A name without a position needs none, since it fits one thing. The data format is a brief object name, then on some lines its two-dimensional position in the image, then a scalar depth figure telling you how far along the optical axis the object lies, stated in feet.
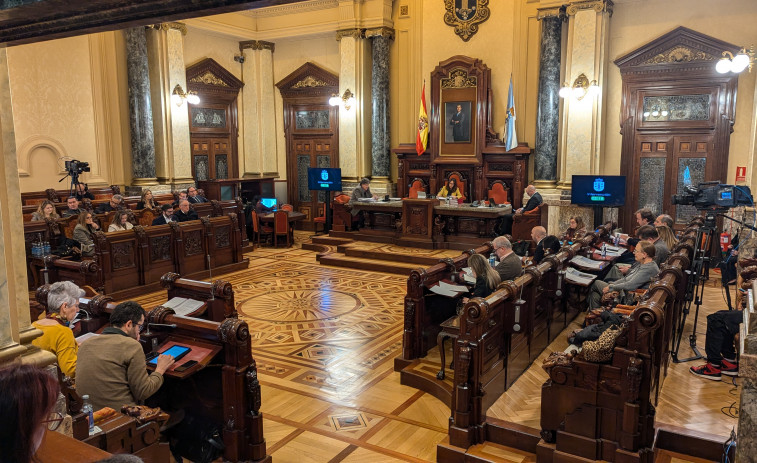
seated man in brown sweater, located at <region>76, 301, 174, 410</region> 11.69
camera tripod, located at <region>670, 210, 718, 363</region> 18.90
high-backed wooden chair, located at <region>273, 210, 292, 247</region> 40.86
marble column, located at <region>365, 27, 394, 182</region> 43.86
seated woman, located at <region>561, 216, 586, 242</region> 27.78
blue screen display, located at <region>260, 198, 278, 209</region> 44.50
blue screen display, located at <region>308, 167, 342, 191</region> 43.06
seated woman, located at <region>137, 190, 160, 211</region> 34.76
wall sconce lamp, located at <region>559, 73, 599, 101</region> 35.63
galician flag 39.06
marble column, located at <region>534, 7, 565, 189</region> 37.17
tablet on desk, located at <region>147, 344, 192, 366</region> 13.50
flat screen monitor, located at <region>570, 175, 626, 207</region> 33.91
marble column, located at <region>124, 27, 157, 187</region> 39.50
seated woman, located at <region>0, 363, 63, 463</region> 5.44
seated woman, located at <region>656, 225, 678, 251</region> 24.22
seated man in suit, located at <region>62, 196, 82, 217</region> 30.35
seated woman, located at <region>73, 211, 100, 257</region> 27.91
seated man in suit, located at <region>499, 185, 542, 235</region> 35.42
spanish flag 42.70
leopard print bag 12.86
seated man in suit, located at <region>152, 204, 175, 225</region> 31.24
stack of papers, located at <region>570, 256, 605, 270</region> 22.94
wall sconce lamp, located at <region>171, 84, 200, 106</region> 41.30
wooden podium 36.37
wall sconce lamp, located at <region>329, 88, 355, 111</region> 44.83
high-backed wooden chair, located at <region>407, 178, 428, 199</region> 43.96
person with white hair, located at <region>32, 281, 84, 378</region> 12.23
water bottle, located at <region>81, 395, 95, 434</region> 9.79
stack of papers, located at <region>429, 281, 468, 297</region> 18.98
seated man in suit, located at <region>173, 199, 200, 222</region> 32.30
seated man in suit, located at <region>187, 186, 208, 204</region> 37.83
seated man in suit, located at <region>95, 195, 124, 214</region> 33.35
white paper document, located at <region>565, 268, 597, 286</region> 21.59
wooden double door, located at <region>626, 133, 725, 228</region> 34.60
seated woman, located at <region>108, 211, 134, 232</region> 28.68
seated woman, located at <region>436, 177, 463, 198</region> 40.83
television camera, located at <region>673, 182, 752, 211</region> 18.42
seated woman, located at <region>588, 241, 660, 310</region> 19.57
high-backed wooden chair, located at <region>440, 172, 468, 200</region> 42.22
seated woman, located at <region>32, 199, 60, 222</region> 29.30
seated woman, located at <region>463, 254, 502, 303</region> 17.79
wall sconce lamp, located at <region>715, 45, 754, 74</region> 28.63
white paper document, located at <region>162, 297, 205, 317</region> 17.92
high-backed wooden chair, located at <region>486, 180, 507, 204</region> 40.42
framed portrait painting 41.81
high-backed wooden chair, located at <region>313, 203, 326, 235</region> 47.42
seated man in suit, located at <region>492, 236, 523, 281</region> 19.35
